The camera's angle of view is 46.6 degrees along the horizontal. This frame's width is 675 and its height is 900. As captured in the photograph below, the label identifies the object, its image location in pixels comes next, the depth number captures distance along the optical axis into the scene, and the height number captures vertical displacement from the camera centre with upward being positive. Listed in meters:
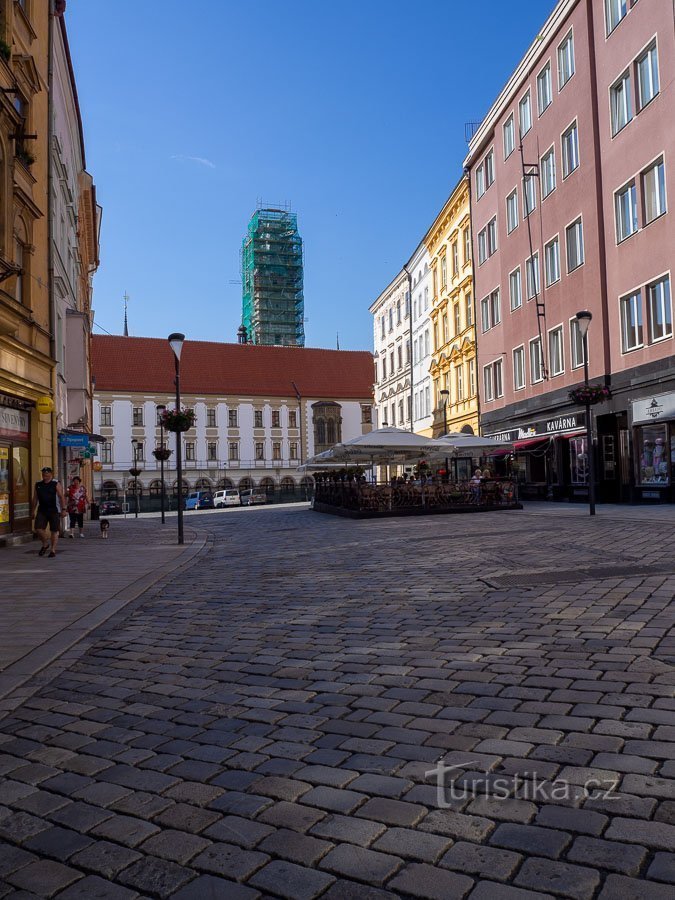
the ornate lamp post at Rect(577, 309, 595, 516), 20.59 +1.24
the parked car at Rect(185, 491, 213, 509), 65.38 -1.14
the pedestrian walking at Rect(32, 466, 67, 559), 15.08 -0.27
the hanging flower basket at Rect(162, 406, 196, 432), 22.20 +1.96
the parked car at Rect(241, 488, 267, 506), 68.81 -1.06
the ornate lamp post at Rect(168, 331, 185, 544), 18.41 +3.42
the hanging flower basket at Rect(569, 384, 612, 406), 21.94 +2.27
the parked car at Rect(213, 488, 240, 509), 67.88 -1.00
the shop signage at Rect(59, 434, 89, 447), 23.52 +1.55
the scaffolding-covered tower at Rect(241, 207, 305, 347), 97.44 +26.21
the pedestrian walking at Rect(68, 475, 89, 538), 22.91 -0.37
